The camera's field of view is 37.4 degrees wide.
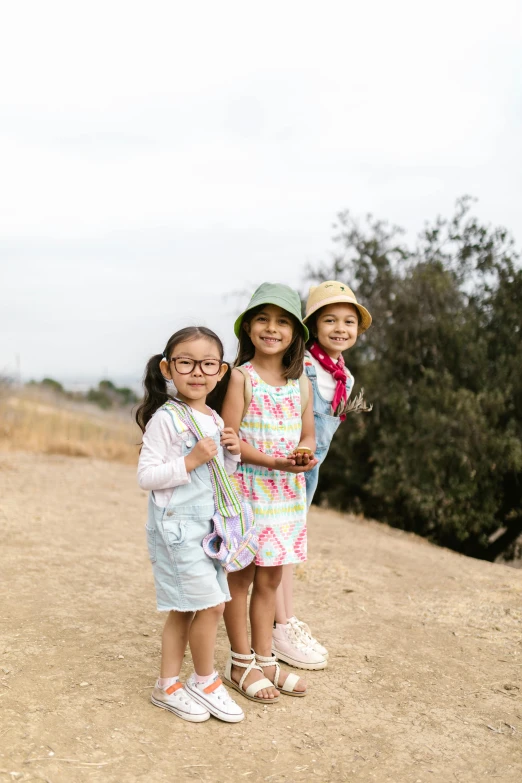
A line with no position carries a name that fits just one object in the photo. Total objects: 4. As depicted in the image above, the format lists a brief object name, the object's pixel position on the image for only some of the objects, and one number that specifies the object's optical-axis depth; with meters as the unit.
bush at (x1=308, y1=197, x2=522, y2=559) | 8.28
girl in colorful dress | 3.24
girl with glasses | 2.89
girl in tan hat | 3.56
